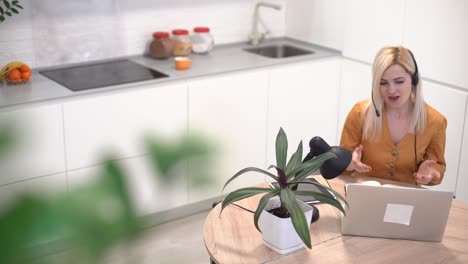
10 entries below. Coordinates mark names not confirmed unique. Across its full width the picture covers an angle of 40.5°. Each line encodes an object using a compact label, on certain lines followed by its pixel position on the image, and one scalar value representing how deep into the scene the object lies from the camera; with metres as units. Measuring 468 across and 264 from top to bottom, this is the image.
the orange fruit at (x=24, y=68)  3.12
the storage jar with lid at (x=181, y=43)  3.70
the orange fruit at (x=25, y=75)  3.13
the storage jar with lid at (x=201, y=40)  3.80
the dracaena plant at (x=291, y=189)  1.58
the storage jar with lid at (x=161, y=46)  3.62
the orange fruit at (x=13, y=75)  3.08
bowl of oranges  3.09
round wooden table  1.81
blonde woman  2.37
